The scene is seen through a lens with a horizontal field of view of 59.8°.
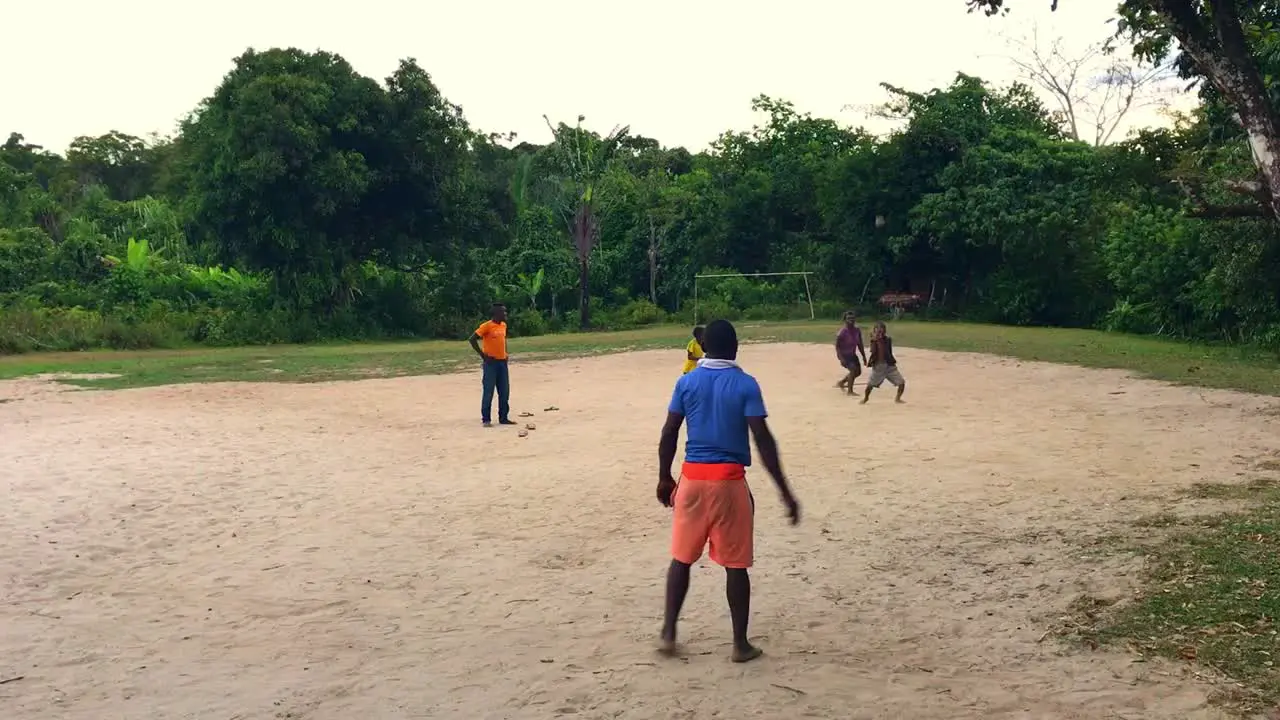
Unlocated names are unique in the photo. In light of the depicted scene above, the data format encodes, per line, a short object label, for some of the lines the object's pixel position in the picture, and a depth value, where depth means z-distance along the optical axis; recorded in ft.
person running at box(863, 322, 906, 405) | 48.62
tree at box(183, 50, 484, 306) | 95.45
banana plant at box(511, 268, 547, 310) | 129.49
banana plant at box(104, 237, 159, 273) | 114.01
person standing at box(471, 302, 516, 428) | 45.57
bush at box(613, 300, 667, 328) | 130.00
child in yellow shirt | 44.34
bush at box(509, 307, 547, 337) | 119.85
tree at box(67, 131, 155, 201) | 178.50
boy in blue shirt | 16.88
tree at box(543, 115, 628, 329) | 127.95
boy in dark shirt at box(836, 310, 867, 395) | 52.80
